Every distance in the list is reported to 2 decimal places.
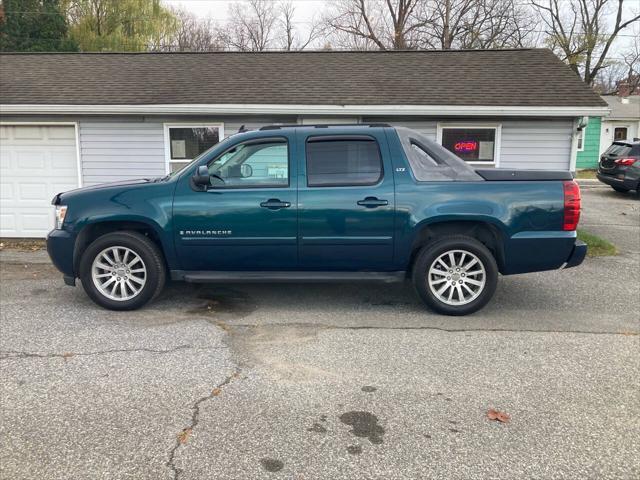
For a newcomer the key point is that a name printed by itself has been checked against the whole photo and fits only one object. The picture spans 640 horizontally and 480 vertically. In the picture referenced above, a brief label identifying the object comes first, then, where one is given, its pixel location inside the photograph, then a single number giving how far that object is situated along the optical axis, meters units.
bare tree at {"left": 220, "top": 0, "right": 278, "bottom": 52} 42.09
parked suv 16.64
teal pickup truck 5.27
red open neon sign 9.60
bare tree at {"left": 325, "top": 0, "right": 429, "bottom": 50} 32.25
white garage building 9.12
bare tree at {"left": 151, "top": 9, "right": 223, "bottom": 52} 40.18
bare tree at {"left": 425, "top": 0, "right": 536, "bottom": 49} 30.94
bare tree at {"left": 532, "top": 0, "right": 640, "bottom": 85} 31.97
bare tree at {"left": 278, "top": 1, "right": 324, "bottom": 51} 41.31
